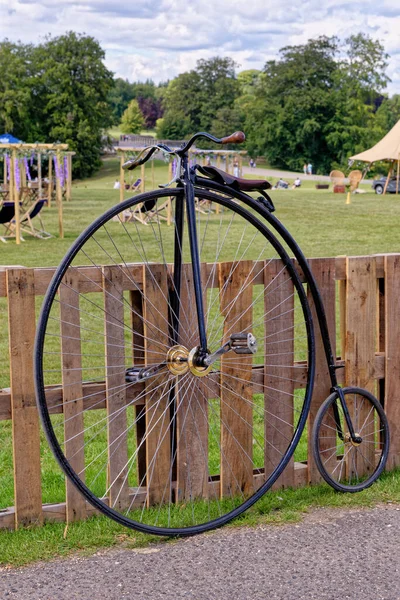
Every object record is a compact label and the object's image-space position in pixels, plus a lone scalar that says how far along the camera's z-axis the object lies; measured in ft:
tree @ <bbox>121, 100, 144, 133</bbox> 383.04
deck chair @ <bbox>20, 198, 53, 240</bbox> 64.21
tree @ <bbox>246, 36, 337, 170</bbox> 272.51
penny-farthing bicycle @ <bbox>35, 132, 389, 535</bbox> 12.55
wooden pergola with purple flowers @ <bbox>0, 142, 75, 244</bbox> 59.16
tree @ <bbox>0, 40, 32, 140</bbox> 234.79
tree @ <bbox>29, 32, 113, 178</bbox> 239.50
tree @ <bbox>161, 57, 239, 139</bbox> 323.57
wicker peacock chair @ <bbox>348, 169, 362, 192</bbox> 139.74
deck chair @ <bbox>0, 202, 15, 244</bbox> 61.46
